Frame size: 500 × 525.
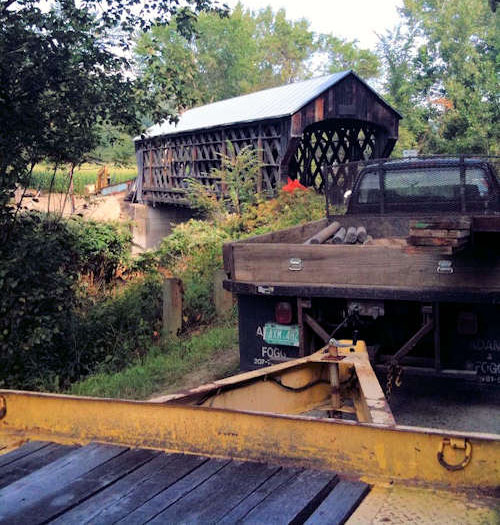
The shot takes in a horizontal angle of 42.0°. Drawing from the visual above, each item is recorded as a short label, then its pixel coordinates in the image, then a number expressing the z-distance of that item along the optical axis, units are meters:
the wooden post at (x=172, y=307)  8.98
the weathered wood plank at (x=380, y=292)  4.81
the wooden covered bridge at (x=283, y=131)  22.16
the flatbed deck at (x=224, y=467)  2.06
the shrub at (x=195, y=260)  10.09
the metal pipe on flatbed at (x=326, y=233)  6.41
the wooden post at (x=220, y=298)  9.92
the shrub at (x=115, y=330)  8.73
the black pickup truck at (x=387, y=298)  4.80
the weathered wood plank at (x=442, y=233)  4.06
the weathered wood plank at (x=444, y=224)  4.08
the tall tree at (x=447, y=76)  31.33
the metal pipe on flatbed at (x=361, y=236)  6.84
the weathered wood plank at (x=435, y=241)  4.06
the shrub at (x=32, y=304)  7.94
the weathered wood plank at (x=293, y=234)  6.36
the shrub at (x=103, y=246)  15.83
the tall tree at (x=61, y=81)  8.26
